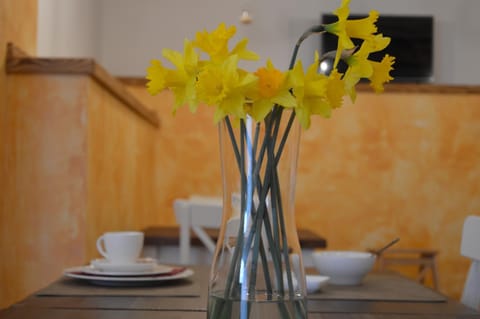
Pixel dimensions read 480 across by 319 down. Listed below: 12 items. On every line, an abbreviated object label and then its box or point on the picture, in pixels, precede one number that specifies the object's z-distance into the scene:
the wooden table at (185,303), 1.57
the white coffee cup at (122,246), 2.04
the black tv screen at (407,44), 6.66
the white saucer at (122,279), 1.91
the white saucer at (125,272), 1.95
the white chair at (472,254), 2.03
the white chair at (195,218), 3.04
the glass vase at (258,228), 1.18
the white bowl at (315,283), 1.85
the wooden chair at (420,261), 5.94
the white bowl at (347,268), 1.99
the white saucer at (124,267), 1.98
